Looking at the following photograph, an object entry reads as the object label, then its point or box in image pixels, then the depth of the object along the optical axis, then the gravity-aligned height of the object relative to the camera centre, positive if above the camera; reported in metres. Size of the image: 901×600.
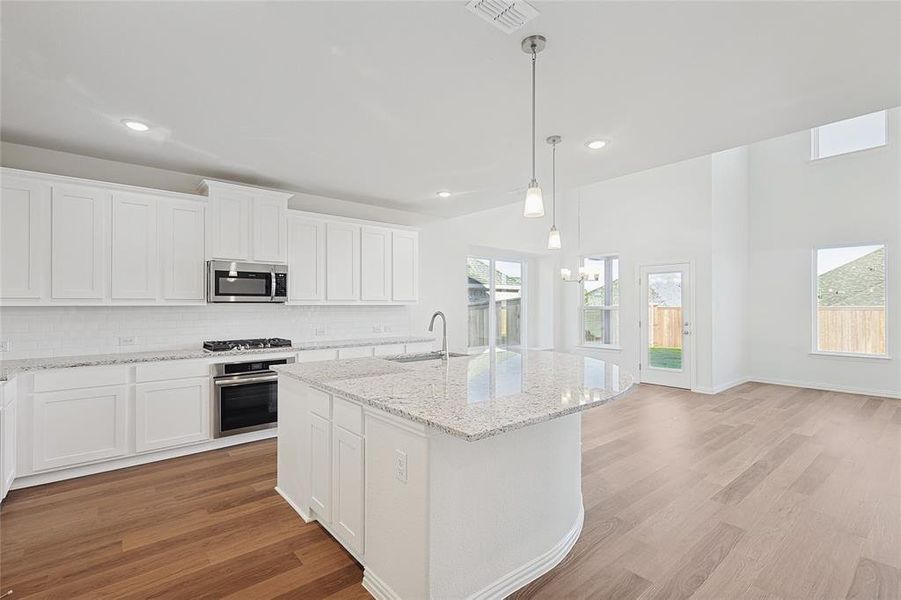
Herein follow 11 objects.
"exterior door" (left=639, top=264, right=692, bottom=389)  6.89 -0.39
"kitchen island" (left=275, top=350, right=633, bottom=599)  1.76 -0.80
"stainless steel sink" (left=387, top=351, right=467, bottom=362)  3.51 -0.46
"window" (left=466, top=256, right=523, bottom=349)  7.46 -0.02
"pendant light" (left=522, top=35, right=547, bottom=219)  2.44 +0.55
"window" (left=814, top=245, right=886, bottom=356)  6.27 +0.01
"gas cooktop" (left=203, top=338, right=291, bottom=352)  4.14 -0.43
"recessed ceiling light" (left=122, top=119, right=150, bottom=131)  3.14 +1.29
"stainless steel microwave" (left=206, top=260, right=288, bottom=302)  4.13 +0.19
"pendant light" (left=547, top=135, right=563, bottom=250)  3.46 +0.54
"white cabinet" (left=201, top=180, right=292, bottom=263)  4.18 +0.78
